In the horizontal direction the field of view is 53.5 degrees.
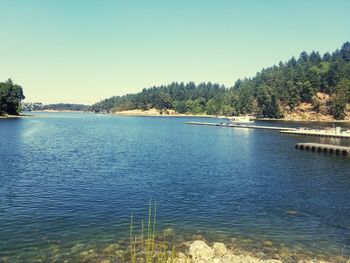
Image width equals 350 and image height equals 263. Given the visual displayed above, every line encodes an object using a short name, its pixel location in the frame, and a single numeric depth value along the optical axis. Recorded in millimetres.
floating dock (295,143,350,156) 71750
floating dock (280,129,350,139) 106375
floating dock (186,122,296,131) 147750
